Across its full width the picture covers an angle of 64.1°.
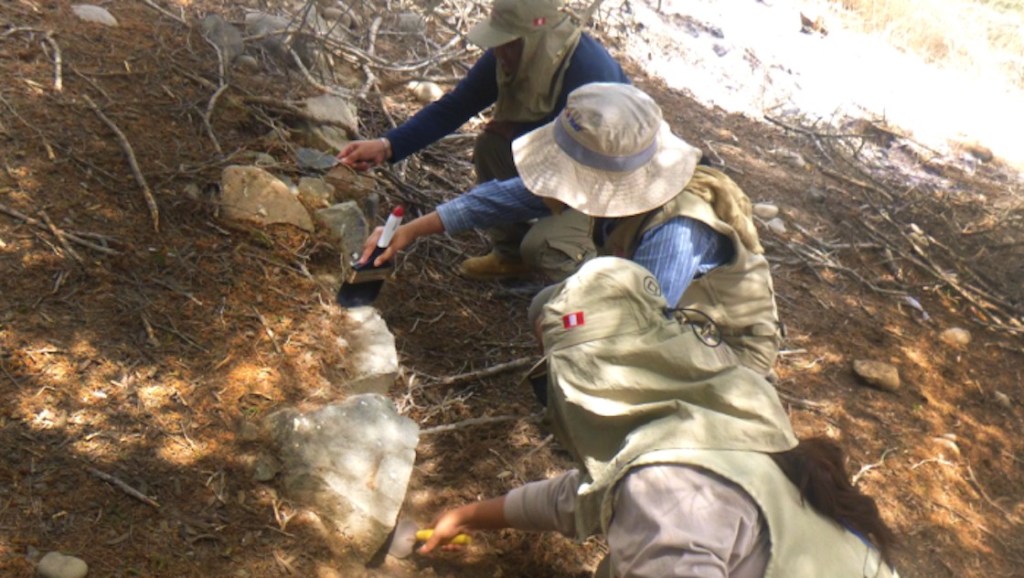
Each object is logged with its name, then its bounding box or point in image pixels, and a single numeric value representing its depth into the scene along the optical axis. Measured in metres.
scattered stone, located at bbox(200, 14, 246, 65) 3.71
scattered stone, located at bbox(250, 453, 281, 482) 2.28
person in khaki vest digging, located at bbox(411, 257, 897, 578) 1.61
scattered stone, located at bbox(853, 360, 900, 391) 3.89
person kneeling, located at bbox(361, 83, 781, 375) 2.18
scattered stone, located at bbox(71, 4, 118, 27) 3.62
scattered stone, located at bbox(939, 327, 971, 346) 4.47
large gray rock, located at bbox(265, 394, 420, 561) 2.30
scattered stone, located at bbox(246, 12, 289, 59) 3.88
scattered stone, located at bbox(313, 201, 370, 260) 3.08
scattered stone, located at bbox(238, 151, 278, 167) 3.15
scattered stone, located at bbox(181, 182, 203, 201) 2.89
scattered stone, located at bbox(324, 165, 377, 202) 3.34
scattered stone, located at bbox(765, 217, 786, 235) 5.03
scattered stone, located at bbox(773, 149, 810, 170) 6.07
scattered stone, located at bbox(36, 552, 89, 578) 1.84
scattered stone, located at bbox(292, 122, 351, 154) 3.49
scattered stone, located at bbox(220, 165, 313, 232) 2.92
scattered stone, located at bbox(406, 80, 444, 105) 4.50
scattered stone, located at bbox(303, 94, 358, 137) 3.56
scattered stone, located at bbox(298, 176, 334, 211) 3.17
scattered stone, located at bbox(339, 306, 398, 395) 2.77
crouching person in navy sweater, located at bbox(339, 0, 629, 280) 3.03
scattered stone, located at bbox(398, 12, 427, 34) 4.84
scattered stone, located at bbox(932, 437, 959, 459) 3.62
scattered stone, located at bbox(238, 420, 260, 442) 2.34
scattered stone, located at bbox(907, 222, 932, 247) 5.27
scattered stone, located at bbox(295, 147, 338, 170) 3.32
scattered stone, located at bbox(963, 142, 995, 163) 7.46
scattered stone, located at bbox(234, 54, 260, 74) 3.74
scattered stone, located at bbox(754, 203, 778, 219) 5.12
